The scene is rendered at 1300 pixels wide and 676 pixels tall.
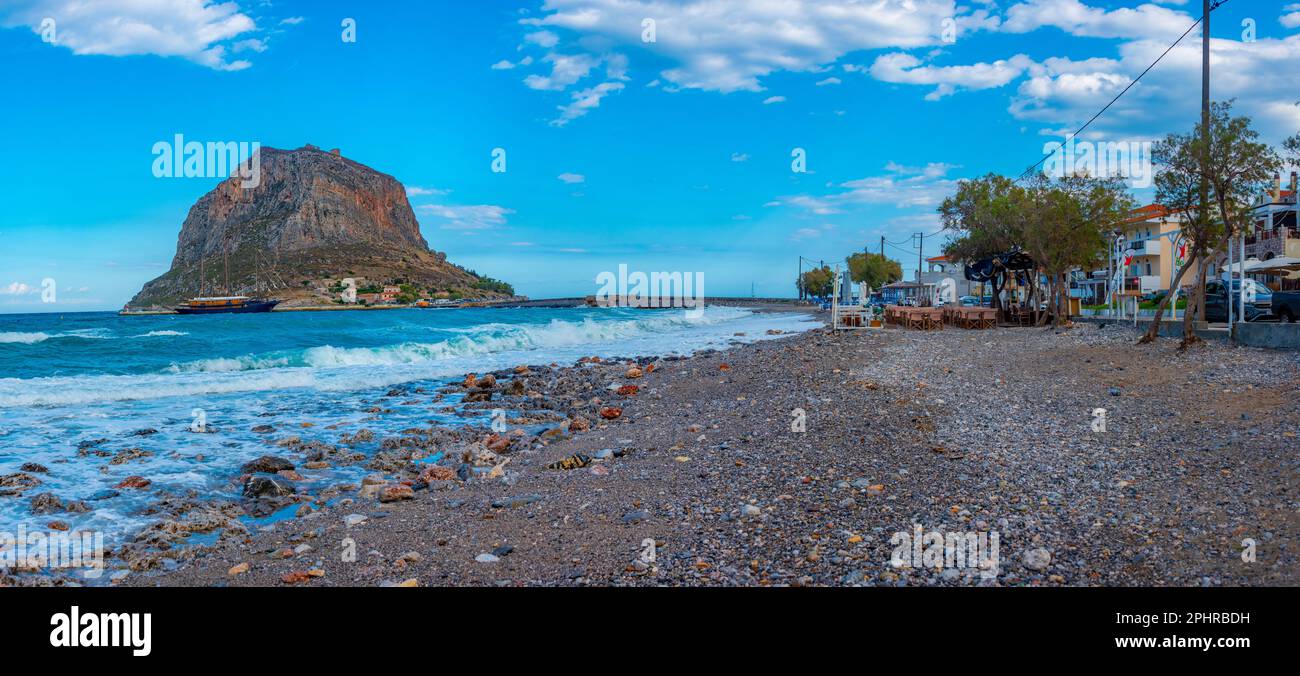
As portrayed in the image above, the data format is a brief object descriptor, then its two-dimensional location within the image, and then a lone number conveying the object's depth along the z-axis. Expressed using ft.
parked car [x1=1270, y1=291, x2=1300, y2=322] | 71.82
